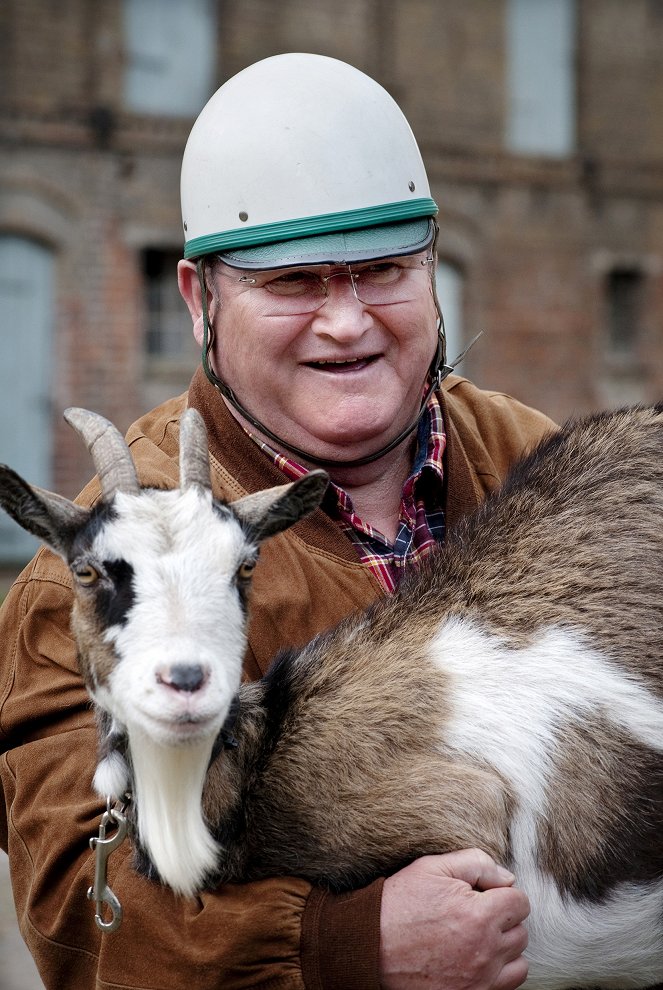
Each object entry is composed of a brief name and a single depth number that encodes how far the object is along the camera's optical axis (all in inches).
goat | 112.9
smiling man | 109.7
